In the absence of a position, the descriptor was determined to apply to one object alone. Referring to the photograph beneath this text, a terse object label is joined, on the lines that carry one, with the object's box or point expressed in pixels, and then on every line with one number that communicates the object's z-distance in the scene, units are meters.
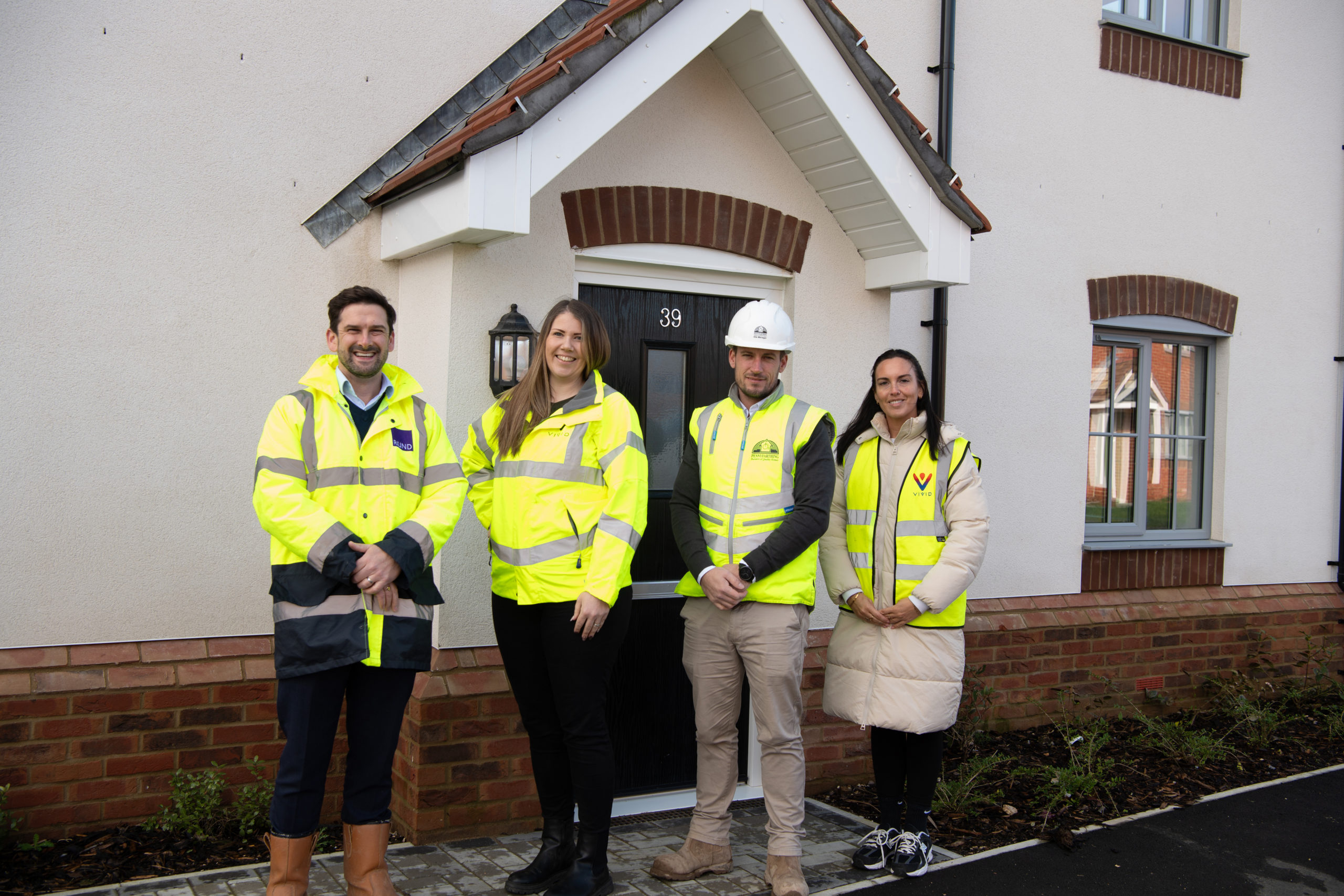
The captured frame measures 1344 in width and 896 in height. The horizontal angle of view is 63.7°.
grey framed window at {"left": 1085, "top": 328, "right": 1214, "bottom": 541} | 6.55
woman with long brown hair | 3.47
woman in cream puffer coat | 3.89
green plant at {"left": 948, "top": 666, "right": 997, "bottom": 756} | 5.50
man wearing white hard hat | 3.75
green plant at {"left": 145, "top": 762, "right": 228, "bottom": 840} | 3.90
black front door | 4.58
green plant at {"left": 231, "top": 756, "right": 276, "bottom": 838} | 3.97
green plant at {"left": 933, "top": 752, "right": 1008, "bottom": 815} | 4.73
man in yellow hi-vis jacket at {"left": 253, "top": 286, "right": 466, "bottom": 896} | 3.05
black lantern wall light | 4.09
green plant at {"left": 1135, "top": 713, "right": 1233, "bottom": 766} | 5.65
